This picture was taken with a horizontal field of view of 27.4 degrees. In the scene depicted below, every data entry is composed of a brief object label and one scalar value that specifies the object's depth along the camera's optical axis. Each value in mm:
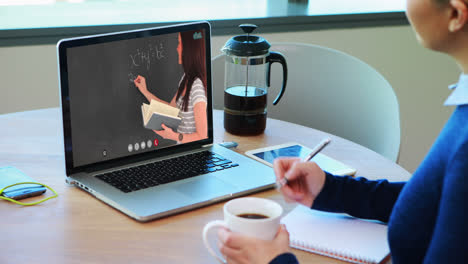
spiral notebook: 1692
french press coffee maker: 2203
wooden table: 1682
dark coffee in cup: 1618
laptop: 1881
